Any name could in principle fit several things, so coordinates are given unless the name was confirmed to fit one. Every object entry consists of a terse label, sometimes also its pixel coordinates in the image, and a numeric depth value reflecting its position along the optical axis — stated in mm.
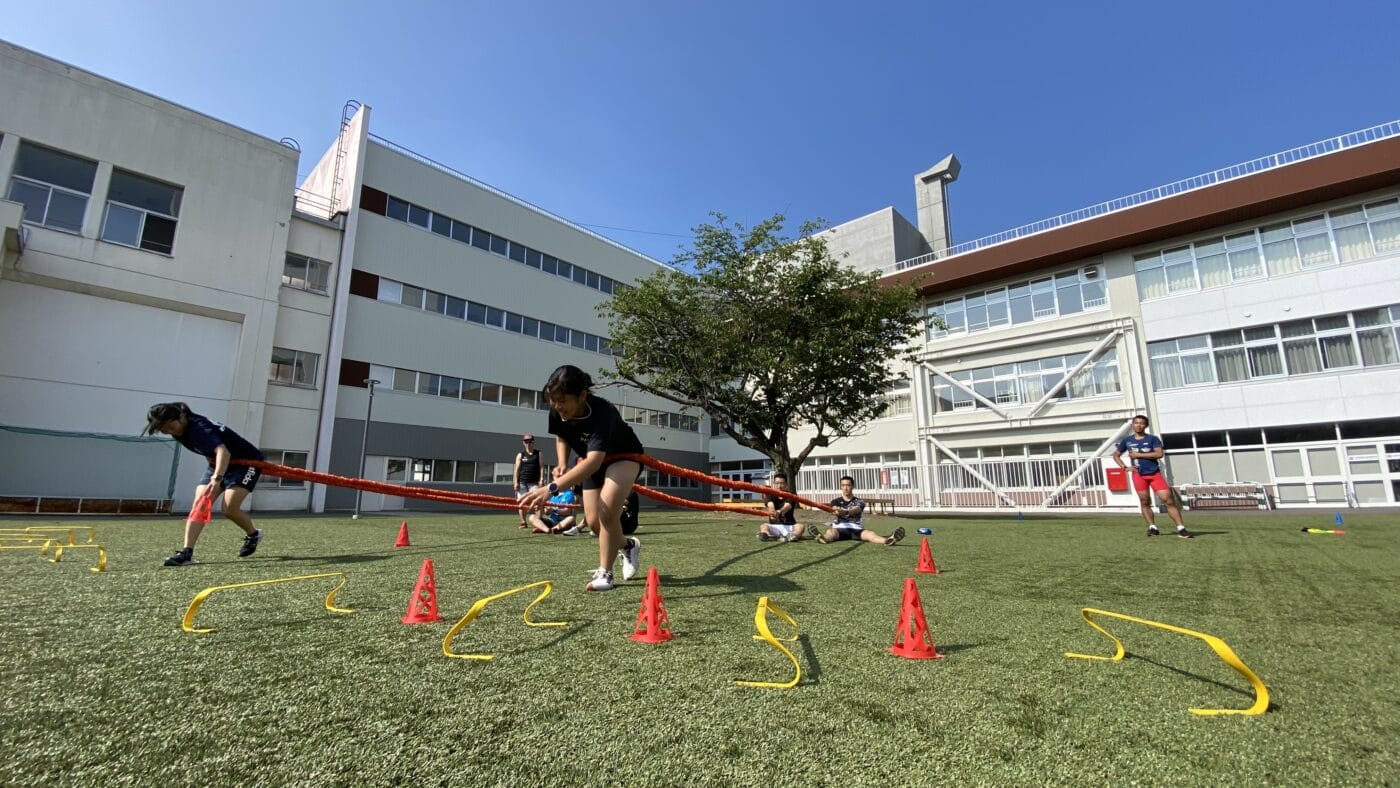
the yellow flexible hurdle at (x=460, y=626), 2396
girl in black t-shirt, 3676
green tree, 14695
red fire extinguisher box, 18391
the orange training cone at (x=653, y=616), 2721
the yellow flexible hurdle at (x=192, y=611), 2715
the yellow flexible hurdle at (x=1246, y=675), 1805
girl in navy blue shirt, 4934
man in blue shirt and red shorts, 8047
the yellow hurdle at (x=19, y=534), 7479
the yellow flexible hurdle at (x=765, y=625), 2078
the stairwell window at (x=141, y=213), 15000
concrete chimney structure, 31000
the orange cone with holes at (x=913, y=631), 2474
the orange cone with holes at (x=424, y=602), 3070
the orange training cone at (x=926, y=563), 4949
